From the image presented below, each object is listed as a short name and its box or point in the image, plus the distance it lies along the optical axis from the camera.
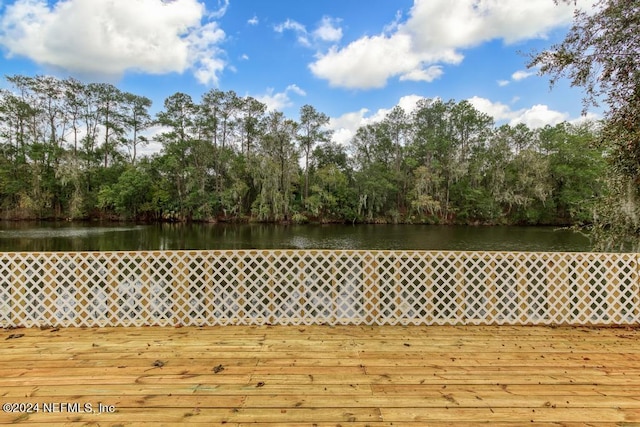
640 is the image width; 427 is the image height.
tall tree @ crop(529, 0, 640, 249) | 3.81
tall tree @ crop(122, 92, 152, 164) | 30.73
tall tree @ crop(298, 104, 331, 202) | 30.84
